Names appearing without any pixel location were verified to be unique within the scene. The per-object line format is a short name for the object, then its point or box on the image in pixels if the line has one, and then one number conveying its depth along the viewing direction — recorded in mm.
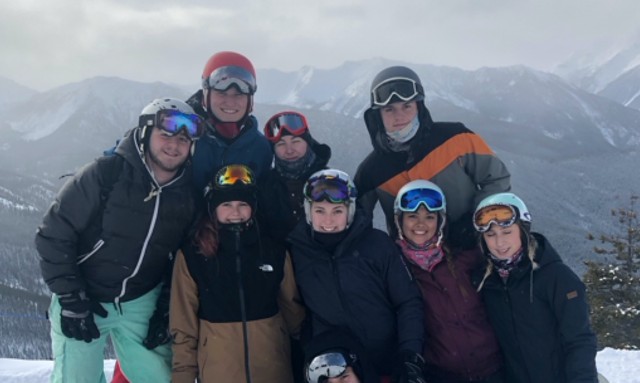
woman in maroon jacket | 3736
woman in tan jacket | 3658
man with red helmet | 4457
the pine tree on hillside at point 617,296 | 17562
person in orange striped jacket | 4254
